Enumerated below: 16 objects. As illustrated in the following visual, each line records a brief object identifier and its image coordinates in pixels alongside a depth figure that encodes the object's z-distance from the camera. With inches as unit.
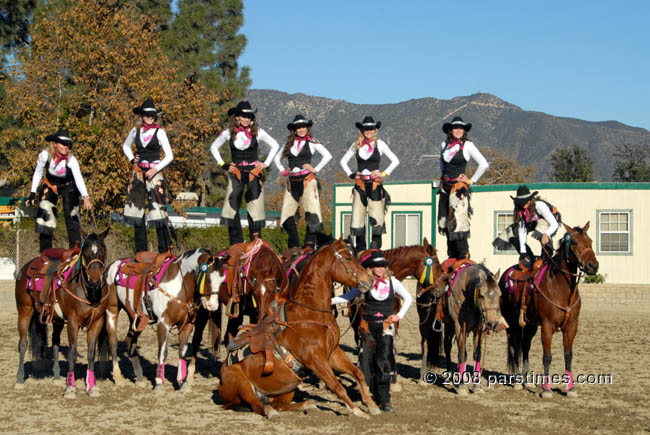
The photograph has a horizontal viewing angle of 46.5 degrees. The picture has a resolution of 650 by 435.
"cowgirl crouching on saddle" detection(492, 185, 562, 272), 464.4
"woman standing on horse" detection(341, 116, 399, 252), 488.4
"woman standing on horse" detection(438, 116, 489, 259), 475.2
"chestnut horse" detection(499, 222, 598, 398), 421.7
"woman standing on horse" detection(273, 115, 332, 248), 485.7
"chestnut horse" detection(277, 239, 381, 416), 352.2
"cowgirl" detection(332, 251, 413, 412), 377.4
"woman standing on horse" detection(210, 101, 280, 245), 474.6
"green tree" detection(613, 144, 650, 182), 2513.5
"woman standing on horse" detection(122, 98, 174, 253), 468.4
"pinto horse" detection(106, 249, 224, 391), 414.3
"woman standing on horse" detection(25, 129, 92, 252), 462.0
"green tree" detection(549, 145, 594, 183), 2827.3
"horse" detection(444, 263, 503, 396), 402.6
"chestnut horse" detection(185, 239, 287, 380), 392.2
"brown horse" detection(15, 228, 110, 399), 392.2
